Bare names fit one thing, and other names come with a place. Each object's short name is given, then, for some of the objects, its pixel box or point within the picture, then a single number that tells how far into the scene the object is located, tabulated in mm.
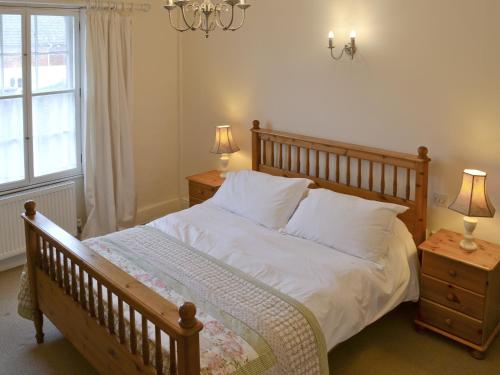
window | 4336
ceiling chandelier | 2789
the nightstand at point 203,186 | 4859
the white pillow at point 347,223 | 3578
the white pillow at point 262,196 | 4074
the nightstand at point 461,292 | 3400
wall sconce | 4031
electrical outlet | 3850
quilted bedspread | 2641
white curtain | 4680
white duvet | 3145
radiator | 4418
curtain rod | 4250
